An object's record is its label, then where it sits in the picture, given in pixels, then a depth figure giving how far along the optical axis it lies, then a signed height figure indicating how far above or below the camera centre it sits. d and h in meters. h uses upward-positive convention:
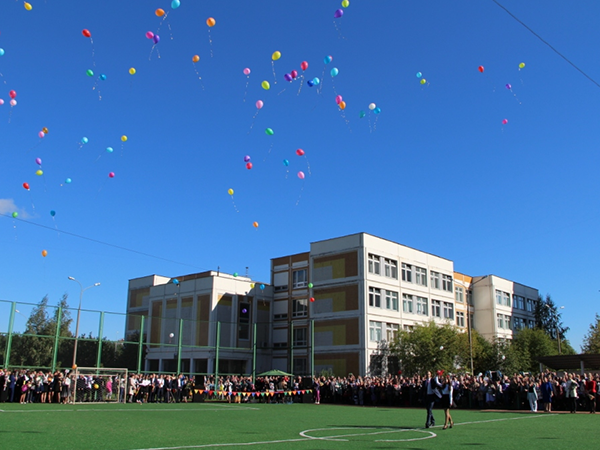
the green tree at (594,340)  67.12 +4.11
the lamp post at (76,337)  32.44 +1.63
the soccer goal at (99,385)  29.81 -0.90
